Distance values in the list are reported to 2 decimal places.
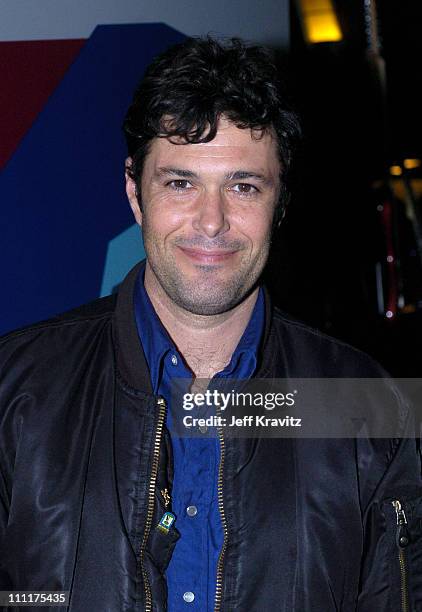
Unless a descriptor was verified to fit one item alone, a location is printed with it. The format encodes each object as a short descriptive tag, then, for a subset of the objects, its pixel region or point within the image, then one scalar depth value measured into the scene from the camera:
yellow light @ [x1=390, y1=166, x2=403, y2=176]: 4.12
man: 1.14
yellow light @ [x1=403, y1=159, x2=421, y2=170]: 4.34
